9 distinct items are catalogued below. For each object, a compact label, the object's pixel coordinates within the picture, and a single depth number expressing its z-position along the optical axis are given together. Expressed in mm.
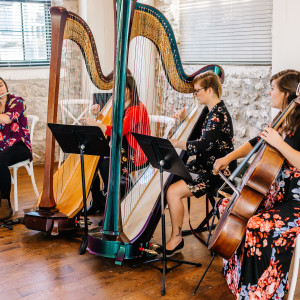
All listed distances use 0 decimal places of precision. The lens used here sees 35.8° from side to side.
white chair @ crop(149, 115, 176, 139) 4012
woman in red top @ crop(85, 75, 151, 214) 3381
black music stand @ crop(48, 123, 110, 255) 2824
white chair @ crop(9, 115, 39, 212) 3971
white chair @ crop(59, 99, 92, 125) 5184
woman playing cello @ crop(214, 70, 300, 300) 2230
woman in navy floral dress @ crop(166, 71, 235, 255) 2951
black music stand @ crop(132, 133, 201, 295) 2406
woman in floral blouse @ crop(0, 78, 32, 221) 3881
